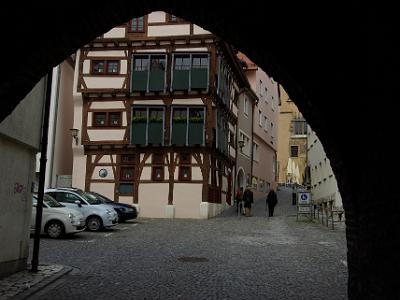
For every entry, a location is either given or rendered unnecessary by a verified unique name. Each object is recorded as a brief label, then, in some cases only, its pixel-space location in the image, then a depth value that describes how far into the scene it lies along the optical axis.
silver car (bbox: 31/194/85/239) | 17.52
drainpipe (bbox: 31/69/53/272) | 10.95
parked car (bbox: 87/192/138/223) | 24.19
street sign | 26.30
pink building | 42.78
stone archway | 5.39
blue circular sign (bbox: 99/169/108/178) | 29.53
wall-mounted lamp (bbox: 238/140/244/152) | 34.50
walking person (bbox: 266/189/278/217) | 28.49
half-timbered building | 28.64
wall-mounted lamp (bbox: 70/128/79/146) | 29.38
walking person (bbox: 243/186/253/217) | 28.81
